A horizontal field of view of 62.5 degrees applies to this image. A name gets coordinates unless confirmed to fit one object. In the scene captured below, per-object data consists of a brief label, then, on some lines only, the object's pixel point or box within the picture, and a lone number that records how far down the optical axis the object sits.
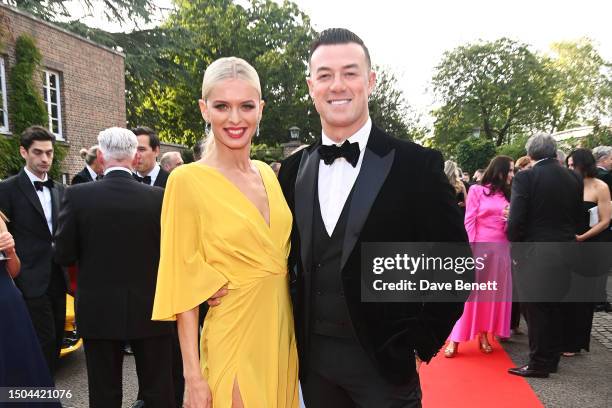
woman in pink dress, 5.66
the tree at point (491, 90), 39.75
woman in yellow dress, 2.07
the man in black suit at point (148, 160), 5.26
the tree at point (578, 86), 41.71
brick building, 12.21
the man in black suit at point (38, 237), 4.23
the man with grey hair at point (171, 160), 6.41
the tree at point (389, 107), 32.12
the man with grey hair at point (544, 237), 4.83
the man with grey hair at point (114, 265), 3.30
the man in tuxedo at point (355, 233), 2.04
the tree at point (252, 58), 29.03
